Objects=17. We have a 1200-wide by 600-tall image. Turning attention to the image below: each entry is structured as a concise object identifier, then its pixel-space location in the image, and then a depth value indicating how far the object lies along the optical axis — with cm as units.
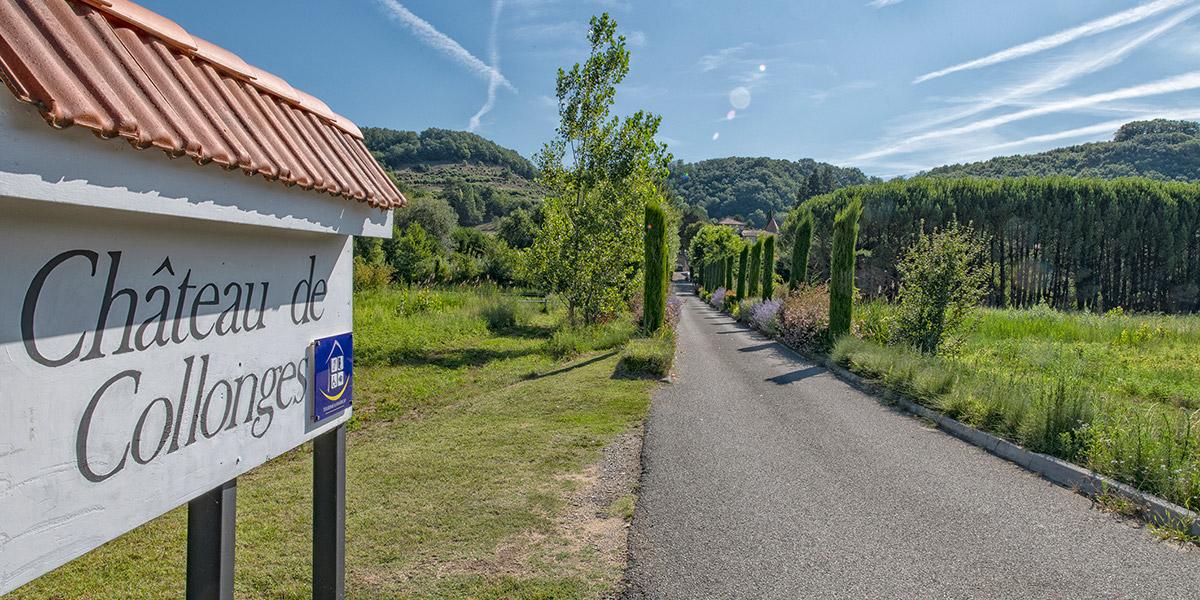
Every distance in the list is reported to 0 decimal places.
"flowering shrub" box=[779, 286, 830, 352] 1391
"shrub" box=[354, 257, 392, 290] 2231
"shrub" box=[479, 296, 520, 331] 1770
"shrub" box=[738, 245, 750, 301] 3159
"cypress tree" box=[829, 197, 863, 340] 1320
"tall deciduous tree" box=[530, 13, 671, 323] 1540
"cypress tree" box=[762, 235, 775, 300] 2452
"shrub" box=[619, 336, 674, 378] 1017
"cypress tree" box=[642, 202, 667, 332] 1391
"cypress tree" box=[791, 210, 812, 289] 1934
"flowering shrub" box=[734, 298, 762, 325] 2172
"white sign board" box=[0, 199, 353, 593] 128
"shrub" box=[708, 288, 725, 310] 3472
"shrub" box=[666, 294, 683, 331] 1680
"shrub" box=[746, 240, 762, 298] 2883
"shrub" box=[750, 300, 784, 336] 1673
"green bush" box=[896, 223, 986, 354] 1080
